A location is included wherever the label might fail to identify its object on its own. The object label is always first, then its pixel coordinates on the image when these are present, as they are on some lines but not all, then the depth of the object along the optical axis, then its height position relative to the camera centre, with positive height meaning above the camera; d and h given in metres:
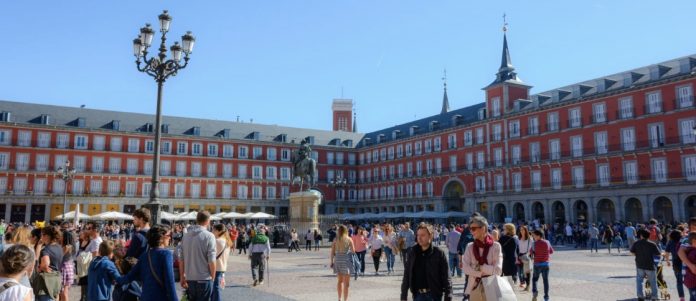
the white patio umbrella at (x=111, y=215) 36.62 +0.41
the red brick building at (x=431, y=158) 39.03 +6.26
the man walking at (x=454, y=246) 14.45 -0.69
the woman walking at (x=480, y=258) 5.76 -0.41
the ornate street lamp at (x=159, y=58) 13.80 +4.34
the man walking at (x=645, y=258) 9.52 -0.67
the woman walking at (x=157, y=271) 5.58 -0.52
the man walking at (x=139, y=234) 6.74 -0.17
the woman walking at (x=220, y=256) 8.46 -0.58
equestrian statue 29.11 +3.06
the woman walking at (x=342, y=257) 9.71 -0.67
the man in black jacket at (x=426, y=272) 5.68 -0.55
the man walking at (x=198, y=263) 6.71 -0.53
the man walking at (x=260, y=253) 13.09 -0.78
